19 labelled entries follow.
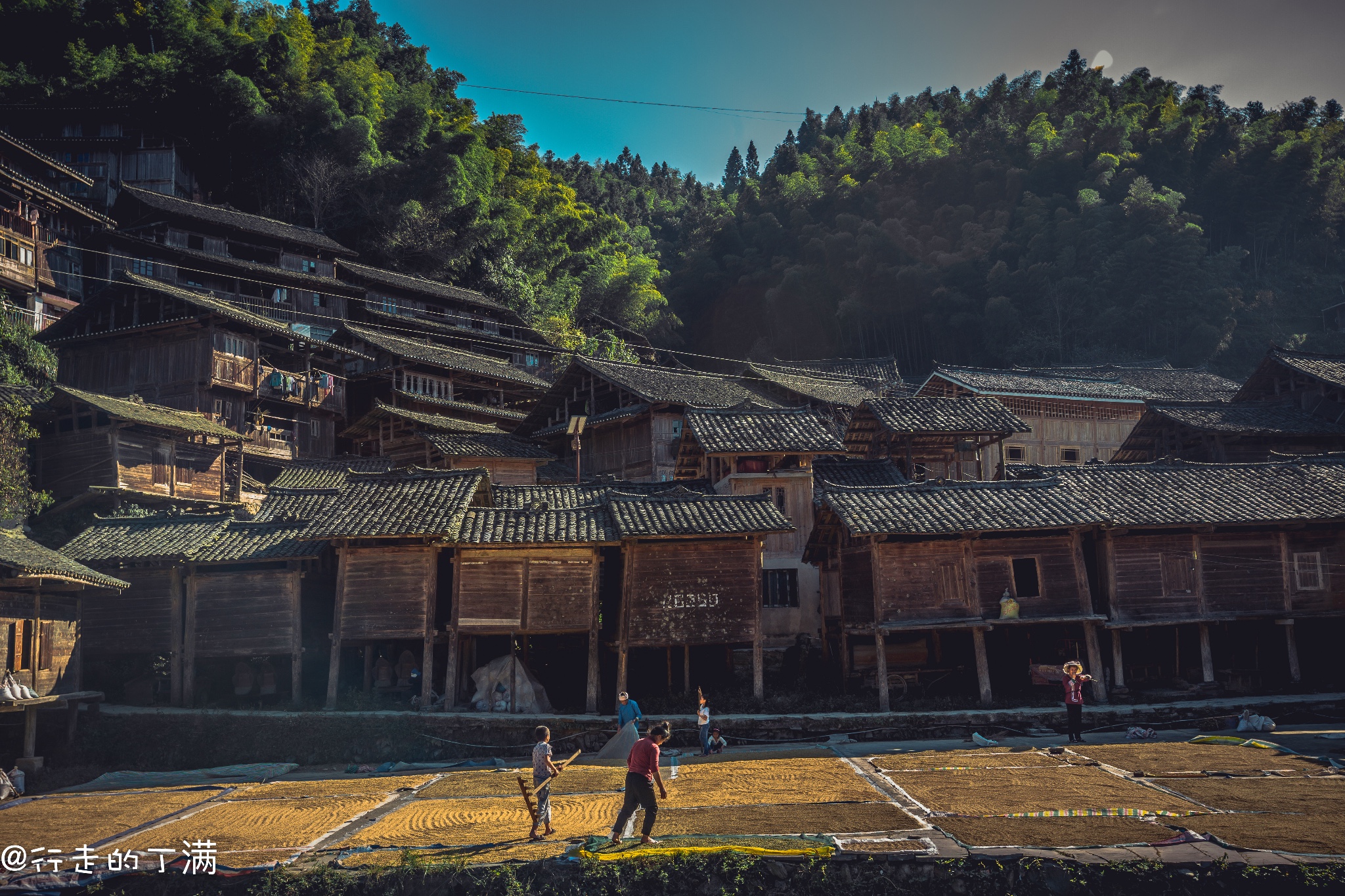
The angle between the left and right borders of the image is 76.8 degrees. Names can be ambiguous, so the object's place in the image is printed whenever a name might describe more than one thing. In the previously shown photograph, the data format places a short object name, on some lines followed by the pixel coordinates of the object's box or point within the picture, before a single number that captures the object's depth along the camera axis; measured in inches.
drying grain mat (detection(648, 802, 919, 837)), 447.2
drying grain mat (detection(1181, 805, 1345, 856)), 395.9
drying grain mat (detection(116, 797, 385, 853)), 462.4
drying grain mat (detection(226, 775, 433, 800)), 585.0
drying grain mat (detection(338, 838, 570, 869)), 416.5
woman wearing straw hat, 654.5
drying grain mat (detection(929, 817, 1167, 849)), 412.2
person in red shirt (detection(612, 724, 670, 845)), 418.0
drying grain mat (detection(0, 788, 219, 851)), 484.7
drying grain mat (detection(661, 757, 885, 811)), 520.7
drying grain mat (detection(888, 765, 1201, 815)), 470.3
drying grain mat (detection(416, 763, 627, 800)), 576.4
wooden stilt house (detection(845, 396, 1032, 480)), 1089.4
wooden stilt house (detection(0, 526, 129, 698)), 683.4
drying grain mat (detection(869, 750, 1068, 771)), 599.8
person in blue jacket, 668.1
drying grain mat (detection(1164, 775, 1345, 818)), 457.4
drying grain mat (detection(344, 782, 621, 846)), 455.8
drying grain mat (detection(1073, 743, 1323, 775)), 558.9
